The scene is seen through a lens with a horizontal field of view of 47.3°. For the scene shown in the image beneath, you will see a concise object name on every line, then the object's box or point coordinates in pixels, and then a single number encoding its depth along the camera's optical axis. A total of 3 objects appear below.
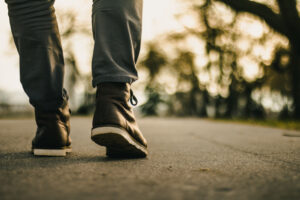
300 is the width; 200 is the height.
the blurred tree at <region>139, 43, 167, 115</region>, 31.97
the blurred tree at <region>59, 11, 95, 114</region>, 20.84
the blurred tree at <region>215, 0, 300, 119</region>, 9.43
